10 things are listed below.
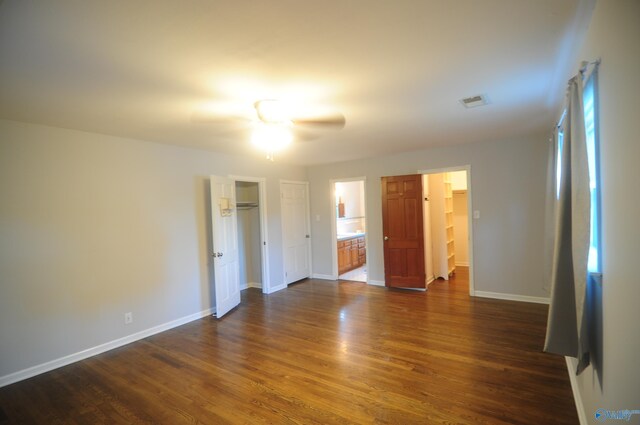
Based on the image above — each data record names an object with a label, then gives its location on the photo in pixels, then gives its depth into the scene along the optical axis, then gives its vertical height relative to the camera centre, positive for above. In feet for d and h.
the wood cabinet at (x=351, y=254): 22.33 -3.63
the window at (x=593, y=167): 4.87 +0.53
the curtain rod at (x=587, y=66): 4.60 +2.16
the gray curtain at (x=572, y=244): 4.97 -0.82
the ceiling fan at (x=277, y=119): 8.79 +3.07
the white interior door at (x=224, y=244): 14.26 -1.50
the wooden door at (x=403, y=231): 17.25 -1.47
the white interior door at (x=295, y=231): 19.88 -1.36
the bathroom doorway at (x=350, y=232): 21.40 -2.11
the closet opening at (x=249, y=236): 19.44 -1.50
